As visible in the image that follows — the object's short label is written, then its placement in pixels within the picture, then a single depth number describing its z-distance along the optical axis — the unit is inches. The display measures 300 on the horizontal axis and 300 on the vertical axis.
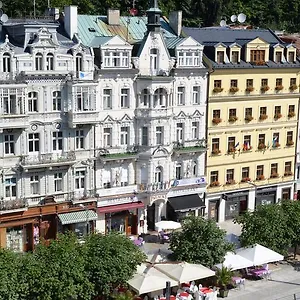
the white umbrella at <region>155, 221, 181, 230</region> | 1904.5
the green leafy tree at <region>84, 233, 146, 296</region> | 1401.3
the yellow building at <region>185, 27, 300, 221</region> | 2096.5
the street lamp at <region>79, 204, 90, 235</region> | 1860.7
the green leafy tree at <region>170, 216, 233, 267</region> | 1589.6
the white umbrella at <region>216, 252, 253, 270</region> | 1594.5
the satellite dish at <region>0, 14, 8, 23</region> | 1859.0
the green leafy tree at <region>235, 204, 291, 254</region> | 1717.5
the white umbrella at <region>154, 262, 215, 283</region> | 1483.8
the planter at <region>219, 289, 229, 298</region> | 1550.2
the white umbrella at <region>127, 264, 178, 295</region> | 1424.7
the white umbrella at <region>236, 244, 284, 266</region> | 1617.9
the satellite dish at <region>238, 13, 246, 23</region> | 2380.8
